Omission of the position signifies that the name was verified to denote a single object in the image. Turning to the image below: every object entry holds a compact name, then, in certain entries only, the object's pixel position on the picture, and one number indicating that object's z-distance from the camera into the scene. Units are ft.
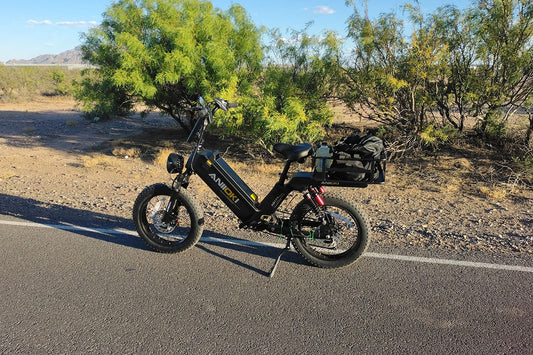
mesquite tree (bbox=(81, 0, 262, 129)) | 30.50
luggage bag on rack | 11.63
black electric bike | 12.49
